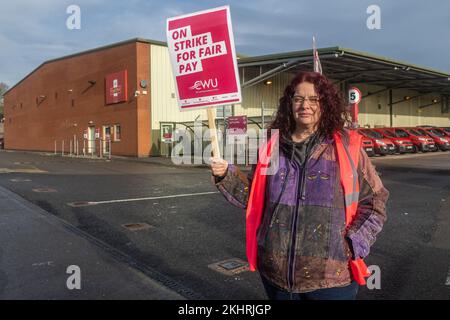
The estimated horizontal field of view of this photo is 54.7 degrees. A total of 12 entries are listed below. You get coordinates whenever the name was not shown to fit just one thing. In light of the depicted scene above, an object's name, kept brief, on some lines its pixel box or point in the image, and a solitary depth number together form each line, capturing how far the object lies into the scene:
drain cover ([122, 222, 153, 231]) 7.51
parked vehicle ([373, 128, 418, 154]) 26.86
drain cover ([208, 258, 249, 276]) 5.15
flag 10.25
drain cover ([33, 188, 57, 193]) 12.15
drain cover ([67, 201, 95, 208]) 9.87
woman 2.43
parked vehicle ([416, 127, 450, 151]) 29.77
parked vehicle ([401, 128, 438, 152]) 28.11
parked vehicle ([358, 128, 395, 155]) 25.58
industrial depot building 28.30
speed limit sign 14.11
